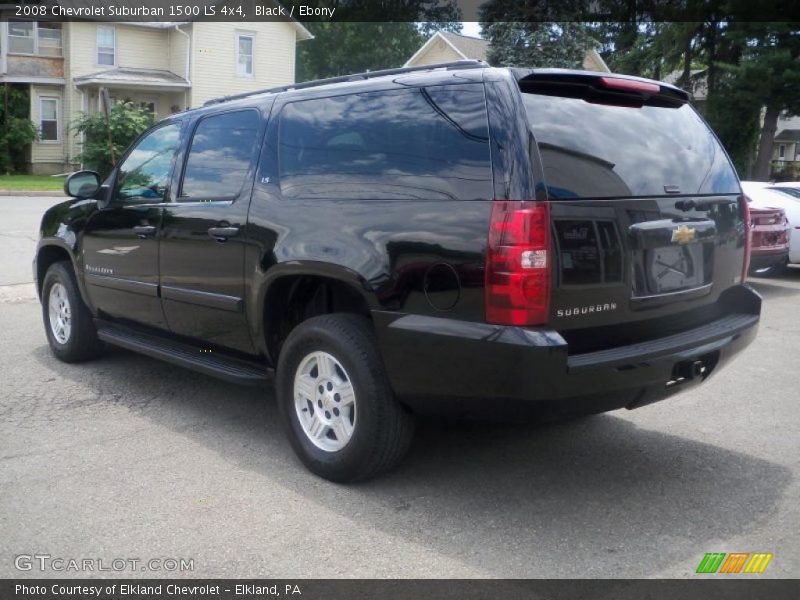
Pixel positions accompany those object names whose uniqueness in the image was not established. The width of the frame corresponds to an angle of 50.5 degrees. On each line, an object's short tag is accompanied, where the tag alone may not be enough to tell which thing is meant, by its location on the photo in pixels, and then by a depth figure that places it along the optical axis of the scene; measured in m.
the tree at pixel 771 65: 25.20
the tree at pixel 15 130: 31.77
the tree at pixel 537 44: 22.25
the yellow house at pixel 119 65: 32.75
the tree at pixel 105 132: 27.34
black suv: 3.60
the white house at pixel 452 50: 33.53
